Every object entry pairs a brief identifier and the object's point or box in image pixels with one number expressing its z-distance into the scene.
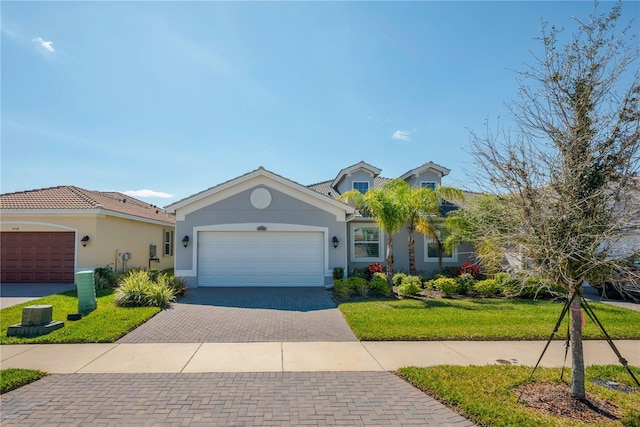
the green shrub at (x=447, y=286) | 12.50
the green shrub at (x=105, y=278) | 14.08
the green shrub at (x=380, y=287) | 12.48
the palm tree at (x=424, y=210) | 13.97
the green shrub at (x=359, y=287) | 12.37
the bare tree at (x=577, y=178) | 4.27
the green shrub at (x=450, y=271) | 16.03
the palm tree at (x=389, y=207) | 12.78
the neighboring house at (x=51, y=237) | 14.80
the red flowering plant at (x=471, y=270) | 15.54
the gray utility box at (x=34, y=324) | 7.40
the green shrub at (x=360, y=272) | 15.05
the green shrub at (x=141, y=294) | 10.19
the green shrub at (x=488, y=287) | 12.85
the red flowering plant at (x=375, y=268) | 15.29
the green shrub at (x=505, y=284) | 12.15
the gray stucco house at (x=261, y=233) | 14.16
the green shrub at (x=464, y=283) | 13.18
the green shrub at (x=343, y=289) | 12.04
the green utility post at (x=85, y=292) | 9.40
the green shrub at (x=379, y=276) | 13.84
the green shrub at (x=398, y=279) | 14.36
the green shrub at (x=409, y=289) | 12.34
